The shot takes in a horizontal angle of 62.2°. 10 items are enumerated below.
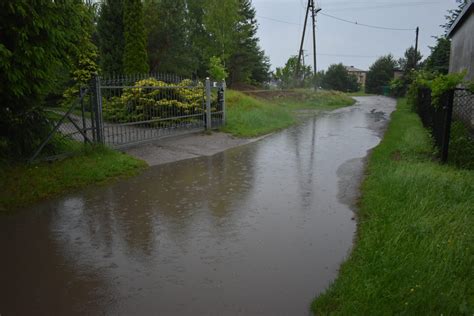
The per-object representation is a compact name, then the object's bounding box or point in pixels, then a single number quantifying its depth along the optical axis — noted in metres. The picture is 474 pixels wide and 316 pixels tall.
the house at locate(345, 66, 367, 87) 124.31
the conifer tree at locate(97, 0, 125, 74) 18.56
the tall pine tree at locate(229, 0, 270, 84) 36.69
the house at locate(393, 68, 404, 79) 67.60
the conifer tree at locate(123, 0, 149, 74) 17.38
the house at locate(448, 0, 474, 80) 12.23
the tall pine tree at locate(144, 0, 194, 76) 24.55
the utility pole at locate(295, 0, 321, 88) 35.38
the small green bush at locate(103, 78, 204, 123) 10.16
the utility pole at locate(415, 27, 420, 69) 50.65
